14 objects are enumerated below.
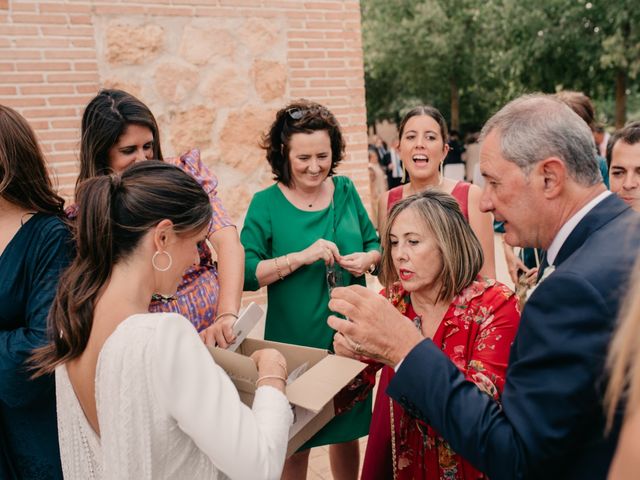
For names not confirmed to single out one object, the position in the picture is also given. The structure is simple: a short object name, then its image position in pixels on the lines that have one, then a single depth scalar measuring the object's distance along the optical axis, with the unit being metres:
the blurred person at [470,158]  15.75
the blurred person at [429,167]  3.37
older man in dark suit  1.26
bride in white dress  1.42
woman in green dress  3.01
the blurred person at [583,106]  3.75
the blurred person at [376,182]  11.69
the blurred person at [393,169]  14.74
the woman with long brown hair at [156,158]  2.44
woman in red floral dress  2.02
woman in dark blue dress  1.92
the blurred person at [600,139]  9.36
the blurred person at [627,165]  2.98
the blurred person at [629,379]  0.81
